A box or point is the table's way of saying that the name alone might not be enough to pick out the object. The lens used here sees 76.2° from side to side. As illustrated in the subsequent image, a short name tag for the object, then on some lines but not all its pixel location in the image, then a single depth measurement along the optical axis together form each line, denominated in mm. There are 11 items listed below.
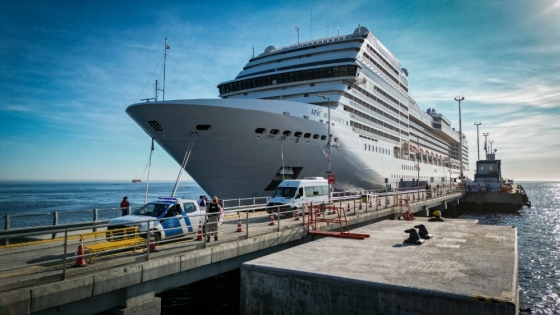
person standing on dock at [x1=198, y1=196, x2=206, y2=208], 20262
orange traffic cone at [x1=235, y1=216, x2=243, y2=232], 12758
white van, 18875
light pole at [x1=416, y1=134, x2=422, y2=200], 48850
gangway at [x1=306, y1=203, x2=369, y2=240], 13455
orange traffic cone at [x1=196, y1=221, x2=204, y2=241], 10746
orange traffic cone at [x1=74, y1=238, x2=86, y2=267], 7746
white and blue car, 10539
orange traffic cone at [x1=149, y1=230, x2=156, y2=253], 9241
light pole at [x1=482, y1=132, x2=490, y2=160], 102269
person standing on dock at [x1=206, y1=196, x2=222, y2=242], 11375
